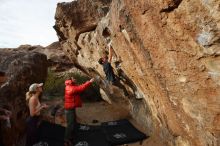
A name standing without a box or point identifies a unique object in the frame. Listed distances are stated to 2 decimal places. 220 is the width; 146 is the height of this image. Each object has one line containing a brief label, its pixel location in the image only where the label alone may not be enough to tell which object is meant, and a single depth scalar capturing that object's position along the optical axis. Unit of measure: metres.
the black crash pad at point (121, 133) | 6.00
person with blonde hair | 4.58
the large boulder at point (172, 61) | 2.94
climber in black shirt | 6.04
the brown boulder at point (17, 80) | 5.35
